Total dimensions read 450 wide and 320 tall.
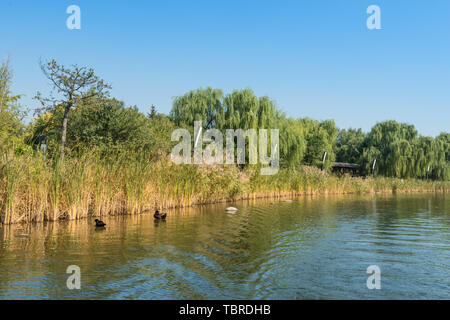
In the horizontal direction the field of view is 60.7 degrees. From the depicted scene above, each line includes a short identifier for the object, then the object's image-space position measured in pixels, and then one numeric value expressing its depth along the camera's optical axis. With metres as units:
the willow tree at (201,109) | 33.28
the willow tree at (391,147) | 45.75
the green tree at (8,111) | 29.30
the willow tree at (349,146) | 56.94
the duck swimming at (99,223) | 11.60
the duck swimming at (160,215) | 13.85
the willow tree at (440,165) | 49.26
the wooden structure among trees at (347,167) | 52.94
